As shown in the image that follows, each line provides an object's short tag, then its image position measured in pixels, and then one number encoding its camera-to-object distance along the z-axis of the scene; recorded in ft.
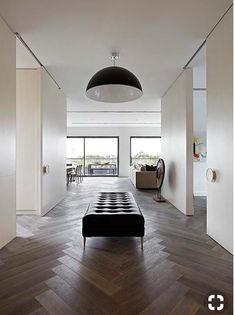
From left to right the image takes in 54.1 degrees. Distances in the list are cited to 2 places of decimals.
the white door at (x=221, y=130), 8.98
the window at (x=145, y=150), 44.75
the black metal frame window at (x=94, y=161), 44.60
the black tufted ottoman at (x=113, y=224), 9.36
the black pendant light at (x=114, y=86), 9.96
